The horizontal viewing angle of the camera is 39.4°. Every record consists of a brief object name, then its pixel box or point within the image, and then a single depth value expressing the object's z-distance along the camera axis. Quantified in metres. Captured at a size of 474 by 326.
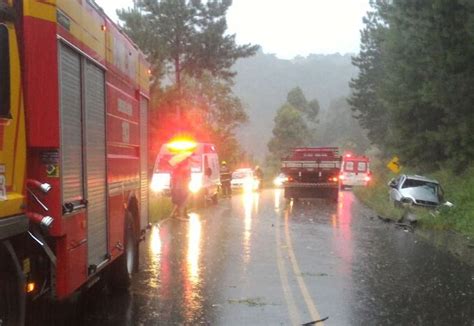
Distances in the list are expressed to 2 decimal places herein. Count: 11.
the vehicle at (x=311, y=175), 28.38
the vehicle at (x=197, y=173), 24.51
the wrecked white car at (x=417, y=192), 22.14
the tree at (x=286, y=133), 85.25
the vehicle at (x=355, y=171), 42.69
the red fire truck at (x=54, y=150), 4.83
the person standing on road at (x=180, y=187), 19.27
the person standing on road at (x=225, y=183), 33.75
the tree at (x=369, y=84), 55.03
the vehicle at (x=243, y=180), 43.72
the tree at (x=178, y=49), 37.88
